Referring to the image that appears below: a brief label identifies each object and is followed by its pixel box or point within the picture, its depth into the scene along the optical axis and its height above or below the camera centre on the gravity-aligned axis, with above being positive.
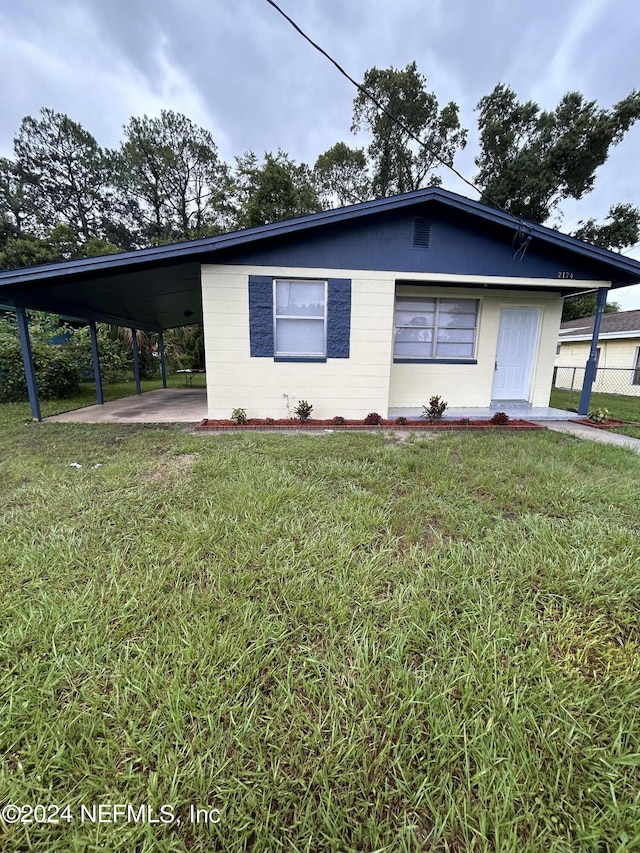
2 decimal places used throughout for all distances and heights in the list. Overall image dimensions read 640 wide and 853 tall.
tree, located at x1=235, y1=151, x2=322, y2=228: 18.78 +9.36
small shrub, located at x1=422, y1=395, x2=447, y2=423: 6.80 -0.88
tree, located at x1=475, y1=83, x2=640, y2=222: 15.92 +10.65
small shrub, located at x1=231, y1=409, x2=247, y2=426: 6.39 -1.03
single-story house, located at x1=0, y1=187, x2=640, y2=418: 6.04 +1.50
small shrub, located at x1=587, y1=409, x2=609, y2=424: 6.82 -0.96
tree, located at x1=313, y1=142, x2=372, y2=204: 21.00 +11.69
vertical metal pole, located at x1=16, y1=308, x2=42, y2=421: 6.52 -0.12
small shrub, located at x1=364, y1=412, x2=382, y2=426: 6.60 -1.05
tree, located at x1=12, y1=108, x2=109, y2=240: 25.69 +13.87
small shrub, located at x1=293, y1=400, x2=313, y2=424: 6.52 -0.91
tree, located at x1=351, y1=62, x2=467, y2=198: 19.19 +13.36
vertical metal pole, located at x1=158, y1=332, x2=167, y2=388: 13.20 -0.16
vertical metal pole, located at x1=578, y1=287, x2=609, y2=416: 6.94 +0.13
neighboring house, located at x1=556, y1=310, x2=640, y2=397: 13.25 +0.73
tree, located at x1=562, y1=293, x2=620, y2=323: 22.14 +3.81
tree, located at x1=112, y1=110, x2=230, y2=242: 25.80 +13.90
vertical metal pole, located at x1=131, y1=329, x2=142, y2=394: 10.97 +0.03
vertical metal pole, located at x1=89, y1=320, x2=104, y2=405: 9.27 -0.05
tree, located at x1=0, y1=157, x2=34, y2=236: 24.70 +11.27
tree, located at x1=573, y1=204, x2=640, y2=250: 16.70 +6.84
